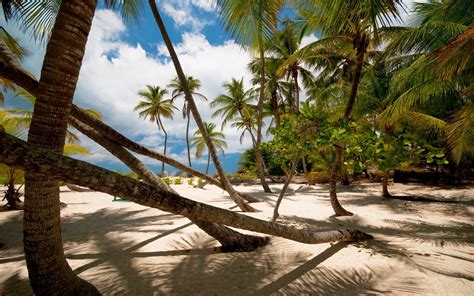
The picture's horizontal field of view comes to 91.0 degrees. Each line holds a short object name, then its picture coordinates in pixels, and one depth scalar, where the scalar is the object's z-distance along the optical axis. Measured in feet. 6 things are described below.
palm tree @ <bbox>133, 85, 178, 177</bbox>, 88.13
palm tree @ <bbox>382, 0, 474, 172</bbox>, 14.61
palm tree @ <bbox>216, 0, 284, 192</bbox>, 14.25
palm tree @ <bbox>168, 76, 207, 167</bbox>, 85.10
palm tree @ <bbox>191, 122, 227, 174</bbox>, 105.50
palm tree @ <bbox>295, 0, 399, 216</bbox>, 12.81
